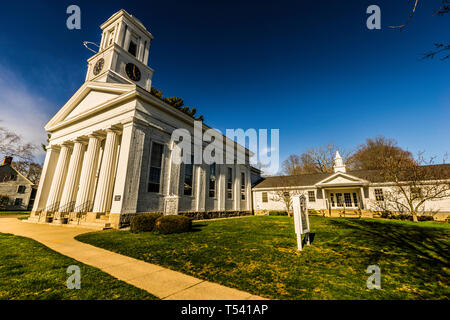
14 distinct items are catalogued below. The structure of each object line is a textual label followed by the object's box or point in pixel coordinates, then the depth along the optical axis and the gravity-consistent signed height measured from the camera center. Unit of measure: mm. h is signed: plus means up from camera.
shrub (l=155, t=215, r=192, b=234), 9078 -1096
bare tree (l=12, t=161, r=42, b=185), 36375 +6363
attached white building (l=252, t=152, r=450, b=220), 20969 +1512
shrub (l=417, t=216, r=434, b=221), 17812 -1168
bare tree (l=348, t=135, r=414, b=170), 37891 +10716
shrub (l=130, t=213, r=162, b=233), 9641 -1084
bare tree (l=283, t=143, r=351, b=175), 37903 +8812
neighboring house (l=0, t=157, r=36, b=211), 32906 +1927
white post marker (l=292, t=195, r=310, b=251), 5986 -514
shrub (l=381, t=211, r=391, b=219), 19461 -985
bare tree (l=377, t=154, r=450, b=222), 17891 +2324
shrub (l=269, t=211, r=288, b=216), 24225 -1239
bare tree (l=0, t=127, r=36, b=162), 24344 +6481
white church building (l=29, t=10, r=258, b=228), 12562 +3700
